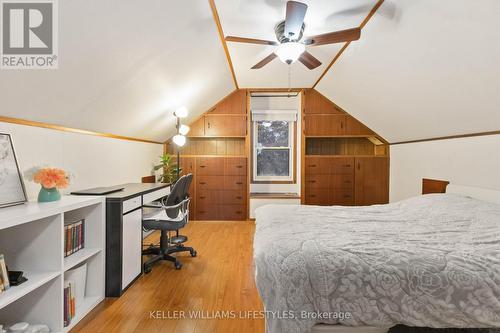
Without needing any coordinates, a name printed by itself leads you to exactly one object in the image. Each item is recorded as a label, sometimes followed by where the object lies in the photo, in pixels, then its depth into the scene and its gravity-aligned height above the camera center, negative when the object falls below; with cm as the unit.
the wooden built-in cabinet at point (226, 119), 463 +83
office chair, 250 -57
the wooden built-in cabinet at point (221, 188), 451 -43
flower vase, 176 -22
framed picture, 159 -9
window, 499 +27
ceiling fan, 192 +107
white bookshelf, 157 -62
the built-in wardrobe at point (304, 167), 452 -4
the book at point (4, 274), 134 -60
